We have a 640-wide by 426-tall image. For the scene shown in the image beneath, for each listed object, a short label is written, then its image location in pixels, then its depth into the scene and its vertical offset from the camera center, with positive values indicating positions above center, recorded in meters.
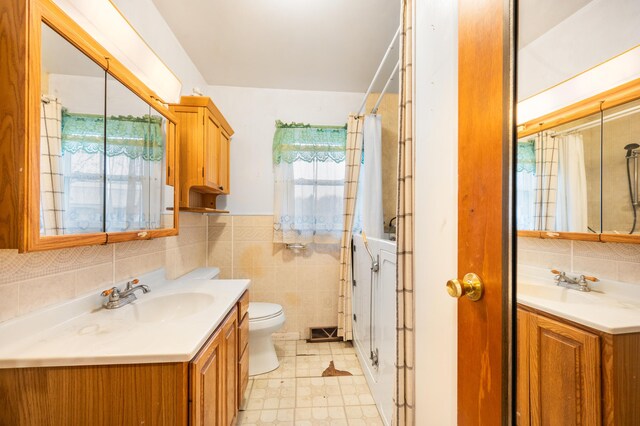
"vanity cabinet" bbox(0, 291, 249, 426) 0.71 -0.52
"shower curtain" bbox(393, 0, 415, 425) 0.93 -0.15
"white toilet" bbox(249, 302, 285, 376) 1.94 -0.96
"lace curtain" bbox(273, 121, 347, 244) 2.50 +0.34
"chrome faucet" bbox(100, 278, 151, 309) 1.13 -0.38
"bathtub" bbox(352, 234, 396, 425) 1.39 -0.67
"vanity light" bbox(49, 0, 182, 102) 1.10 +0.87
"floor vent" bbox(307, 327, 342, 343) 2.54 -1.21
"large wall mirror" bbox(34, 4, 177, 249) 0.80 +0.25
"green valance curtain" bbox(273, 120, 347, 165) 2.50 +0.69
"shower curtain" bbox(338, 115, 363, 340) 2.36 +0.01
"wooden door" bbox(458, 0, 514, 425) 0.53 +0.02
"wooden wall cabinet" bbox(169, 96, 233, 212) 1.77 +0.48
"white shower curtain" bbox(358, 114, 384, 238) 2.23 +0.30
